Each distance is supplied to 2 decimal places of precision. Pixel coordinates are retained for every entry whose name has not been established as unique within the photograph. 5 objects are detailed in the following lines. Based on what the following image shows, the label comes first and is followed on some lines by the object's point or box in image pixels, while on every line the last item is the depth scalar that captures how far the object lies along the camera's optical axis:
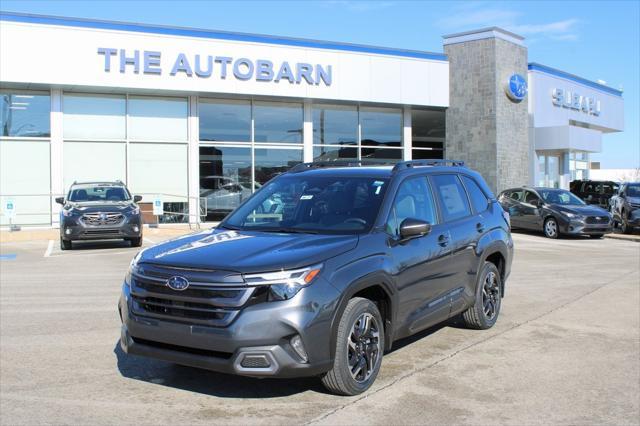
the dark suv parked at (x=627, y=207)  19.86
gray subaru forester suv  4.21
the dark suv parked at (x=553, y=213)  18.52
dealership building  20.14
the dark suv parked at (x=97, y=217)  14.54
